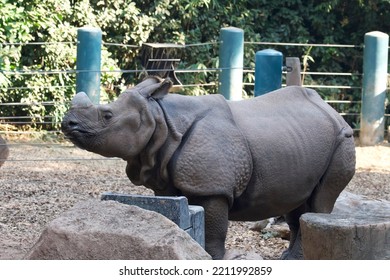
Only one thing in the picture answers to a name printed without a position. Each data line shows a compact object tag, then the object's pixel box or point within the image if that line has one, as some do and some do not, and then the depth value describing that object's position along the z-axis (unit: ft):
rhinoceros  31.67
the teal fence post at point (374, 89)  72.37
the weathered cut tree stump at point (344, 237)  29.75
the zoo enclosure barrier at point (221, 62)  57.90
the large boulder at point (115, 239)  25.60
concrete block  29.01
